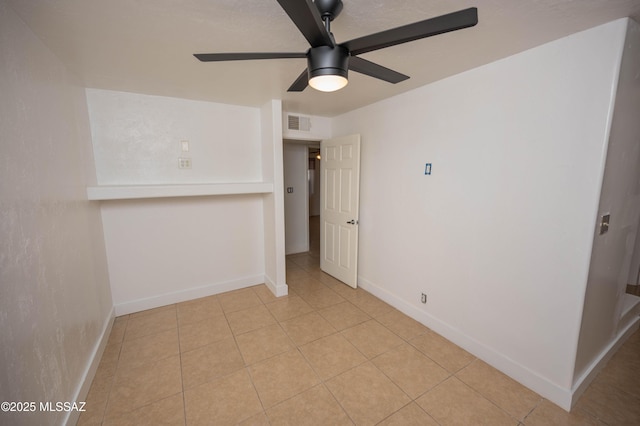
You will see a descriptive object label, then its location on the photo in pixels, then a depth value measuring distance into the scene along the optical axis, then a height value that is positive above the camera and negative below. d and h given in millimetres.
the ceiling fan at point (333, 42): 919 +569
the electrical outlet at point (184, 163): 2969 +172
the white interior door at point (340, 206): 3336 -391
